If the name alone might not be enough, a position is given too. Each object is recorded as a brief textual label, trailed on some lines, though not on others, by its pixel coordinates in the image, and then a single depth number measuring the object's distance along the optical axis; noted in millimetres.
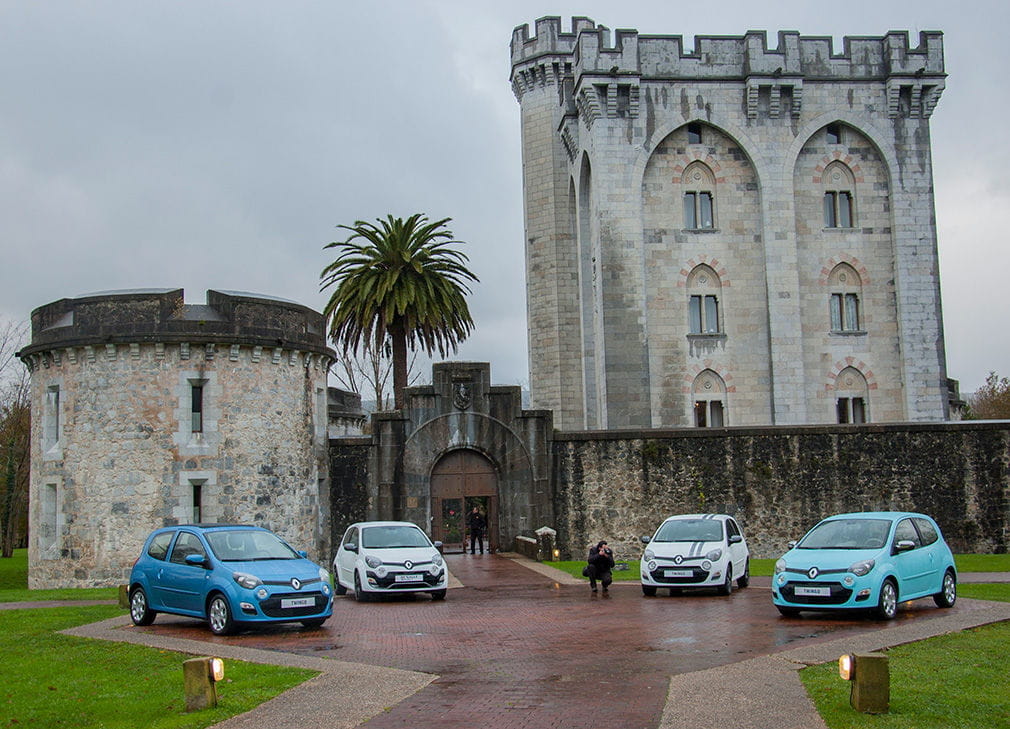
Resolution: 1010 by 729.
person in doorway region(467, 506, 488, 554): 36562
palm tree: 40000
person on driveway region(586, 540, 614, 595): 21500
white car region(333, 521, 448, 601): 20531
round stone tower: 27609
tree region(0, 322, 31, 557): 53906
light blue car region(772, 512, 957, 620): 15820
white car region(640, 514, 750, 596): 20516
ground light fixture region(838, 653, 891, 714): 9594
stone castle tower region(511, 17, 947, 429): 39844
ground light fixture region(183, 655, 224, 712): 10414
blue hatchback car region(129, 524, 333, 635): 15703
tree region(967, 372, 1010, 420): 71375
